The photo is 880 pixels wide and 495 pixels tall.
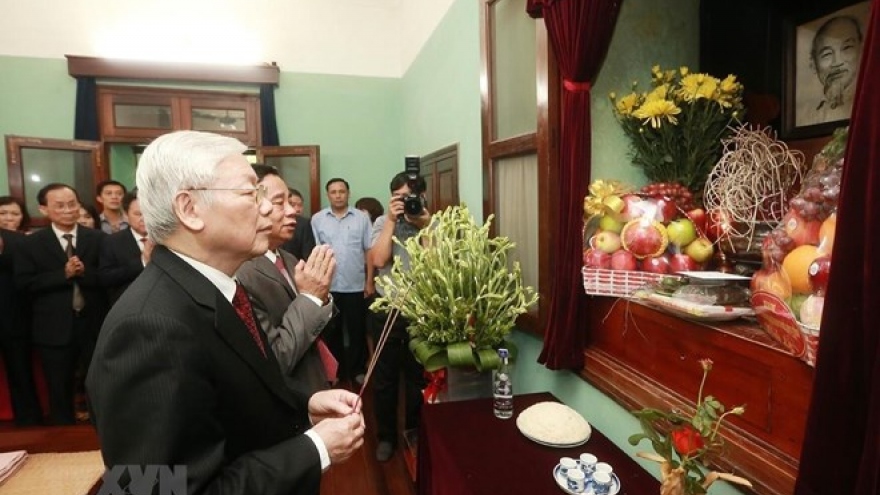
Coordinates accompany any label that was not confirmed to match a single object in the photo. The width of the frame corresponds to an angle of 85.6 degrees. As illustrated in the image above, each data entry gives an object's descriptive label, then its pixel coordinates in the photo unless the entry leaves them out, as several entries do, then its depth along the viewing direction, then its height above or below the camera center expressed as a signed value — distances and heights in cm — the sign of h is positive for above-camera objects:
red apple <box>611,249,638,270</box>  137 -13
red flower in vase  81 -39
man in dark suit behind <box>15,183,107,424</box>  301 -38
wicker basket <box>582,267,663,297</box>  133 -19
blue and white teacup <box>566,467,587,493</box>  106 -59
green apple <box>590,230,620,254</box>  143 -8
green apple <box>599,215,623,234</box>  144 -2
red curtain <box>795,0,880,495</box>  63 -18
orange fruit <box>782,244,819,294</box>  85 -10
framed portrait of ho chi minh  129 +41
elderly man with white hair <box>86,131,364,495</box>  74 -22
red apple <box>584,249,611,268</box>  143 -13
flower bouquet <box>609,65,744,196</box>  146 +30
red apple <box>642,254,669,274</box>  133 -14
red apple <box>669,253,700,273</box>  133 -14
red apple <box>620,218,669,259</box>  133 -6
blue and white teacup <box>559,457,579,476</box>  110 -58
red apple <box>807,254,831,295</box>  81 -11
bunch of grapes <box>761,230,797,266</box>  93 -6
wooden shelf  90 -38
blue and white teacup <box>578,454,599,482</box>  109 -58
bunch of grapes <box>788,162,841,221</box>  85 +3
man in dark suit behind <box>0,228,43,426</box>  305 -73
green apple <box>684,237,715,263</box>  134 -10
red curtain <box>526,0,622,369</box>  140 +24
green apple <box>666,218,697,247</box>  135 -5
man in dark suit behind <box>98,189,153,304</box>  308 -18
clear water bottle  146 -55
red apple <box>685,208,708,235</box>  139 -1
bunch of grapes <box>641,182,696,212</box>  139 +6
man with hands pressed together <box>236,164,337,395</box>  139 -24
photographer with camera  246 -61
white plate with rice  128 -57
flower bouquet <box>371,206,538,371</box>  164 -27
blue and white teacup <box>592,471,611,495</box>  105 -60
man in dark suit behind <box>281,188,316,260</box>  379 -14
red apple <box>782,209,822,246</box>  89 -3
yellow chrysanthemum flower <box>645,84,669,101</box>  150 +39
